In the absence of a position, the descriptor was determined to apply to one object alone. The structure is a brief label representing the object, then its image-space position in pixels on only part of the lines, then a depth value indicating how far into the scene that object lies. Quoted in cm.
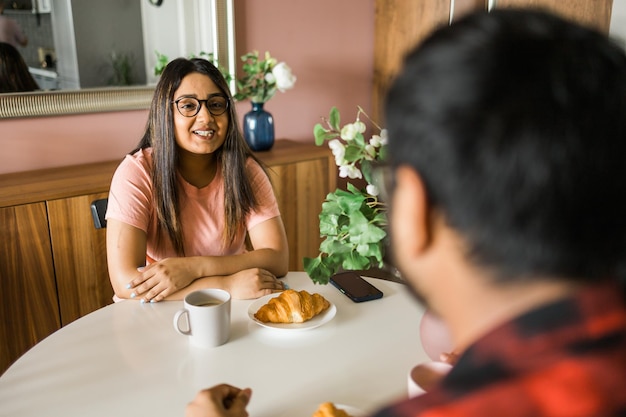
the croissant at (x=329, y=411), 84
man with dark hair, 43
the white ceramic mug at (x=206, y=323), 110
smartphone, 133
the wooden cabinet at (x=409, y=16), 245
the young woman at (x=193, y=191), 158
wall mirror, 235
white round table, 95
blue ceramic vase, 276
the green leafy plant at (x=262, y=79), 266
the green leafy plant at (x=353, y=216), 108
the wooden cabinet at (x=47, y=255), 205
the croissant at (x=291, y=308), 120
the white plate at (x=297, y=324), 117
